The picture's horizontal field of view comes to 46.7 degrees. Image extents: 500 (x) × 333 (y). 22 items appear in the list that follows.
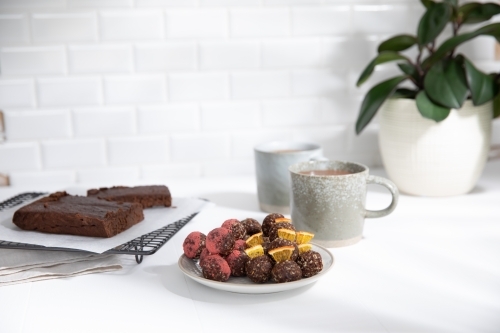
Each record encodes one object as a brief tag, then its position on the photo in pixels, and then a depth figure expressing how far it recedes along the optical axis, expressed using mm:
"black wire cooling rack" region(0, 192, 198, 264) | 858
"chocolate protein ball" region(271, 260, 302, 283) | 768
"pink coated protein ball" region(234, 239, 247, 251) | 822
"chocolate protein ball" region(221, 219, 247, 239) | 844
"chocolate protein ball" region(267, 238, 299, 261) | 802
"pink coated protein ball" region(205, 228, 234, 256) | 809
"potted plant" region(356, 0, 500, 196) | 1240
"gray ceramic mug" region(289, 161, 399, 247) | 958
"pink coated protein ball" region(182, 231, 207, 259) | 842
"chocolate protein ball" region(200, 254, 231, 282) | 776
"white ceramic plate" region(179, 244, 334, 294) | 753
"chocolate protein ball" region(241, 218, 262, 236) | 898
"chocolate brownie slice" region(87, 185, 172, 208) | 1102
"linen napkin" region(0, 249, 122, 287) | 855
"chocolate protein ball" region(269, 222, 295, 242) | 861
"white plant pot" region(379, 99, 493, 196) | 1273
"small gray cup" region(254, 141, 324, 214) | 1161
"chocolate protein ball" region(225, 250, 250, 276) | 795
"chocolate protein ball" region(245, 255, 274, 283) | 775
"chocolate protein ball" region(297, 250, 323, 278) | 785
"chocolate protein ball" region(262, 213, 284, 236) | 896
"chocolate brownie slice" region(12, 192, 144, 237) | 906
